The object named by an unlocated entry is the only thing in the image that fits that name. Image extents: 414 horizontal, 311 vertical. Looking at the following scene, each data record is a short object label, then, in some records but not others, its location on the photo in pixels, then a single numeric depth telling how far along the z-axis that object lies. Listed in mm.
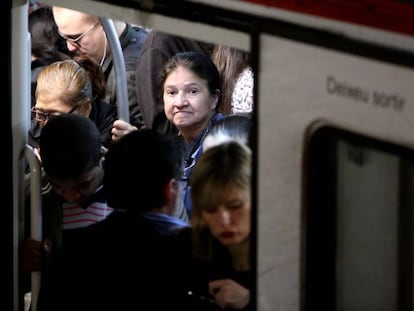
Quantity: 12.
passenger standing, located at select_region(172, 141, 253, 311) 5504
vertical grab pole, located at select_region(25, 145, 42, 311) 6527
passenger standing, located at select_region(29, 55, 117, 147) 7227
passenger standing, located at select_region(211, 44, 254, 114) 8445
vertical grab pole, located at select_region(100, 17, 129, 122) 7281
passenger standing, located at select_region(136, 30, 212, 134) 8453
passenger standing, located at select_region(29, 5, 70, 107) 9133
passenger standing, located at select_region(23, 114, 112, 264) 6418
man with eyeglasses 8836
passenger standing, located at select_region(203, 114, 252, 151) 5695
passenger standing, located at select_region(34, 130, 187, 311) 5934
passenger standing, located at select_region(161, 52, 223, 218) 7465
